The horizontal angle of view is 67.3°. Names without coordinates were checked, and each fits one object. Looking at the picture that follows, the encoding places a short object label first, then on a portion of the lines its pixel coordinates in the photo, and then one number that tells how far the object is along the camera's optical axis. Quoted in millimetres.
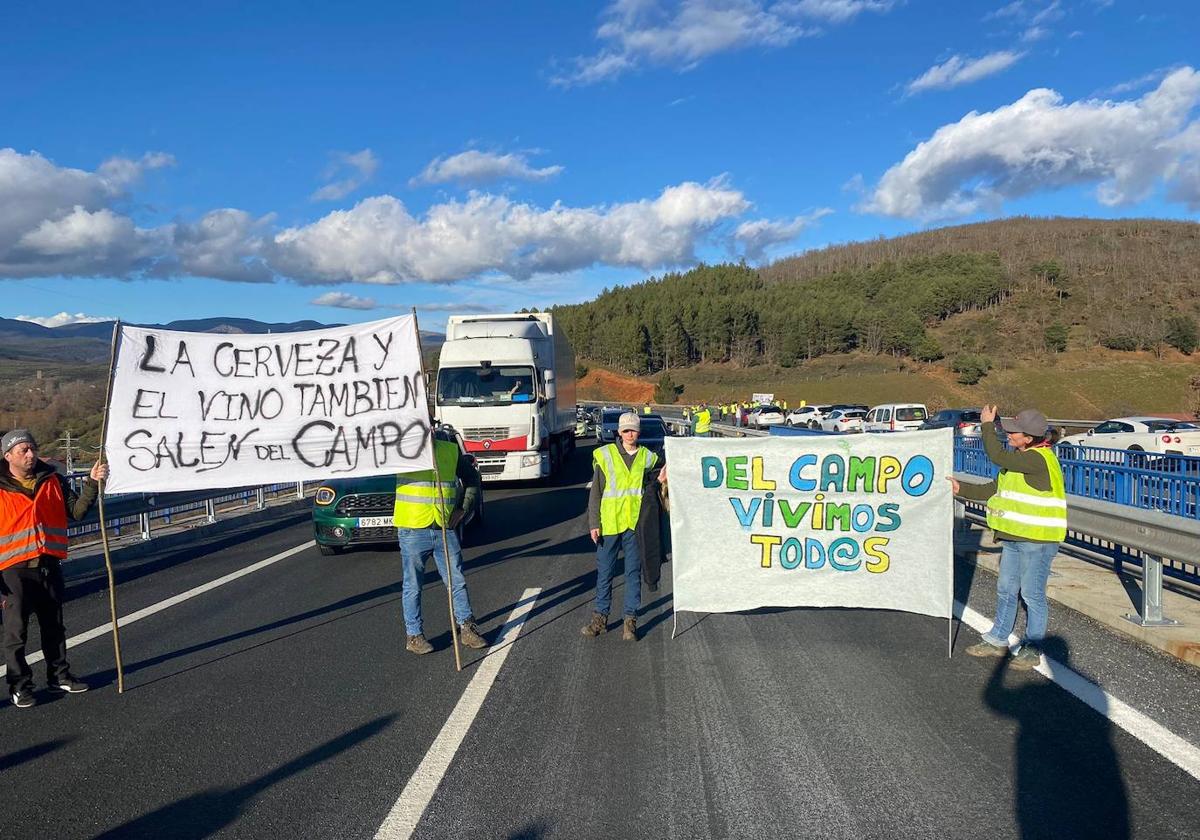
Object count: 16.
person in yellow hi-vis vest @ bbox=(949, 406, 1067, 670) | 5977
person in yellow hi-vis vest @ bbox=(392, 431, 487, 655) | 6703
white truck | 19781
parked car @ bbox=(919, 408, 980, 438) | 30438
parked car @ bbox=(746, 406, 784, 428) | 46956
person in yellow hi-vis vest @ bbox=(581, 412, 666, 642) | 6871
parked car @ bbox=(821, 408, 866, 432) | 39750
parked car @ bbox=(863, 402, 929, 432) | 31984
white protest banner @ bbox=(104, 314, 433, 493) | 6684
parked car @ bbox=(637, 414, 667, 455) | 27906
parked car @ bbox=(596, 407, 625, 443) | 32062
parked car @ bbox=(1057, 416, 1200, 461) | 20219
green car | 11117
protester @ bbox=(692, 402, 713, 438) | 26500
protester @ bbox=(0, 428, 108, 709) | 5762
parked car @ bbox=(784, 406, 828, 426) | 46312
